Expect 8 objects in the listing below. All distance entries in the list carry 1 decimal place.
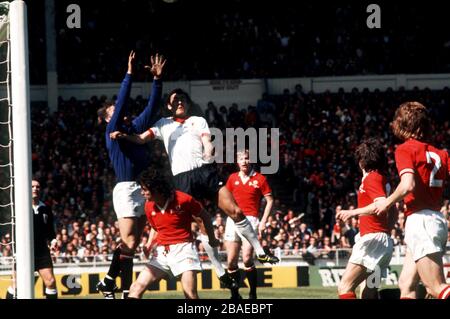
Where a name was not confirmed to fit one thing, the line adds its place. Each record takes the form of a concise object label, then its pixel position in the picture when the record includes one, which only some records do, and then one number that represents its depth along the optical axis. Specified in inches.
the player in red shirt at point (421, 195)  352.8
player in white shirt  477.1
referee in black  513.3
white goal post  394.9
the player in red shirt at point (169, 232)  411.8
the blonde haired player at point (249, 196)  566.9
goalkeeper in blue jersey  474.0
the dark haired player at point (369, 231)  407.5
